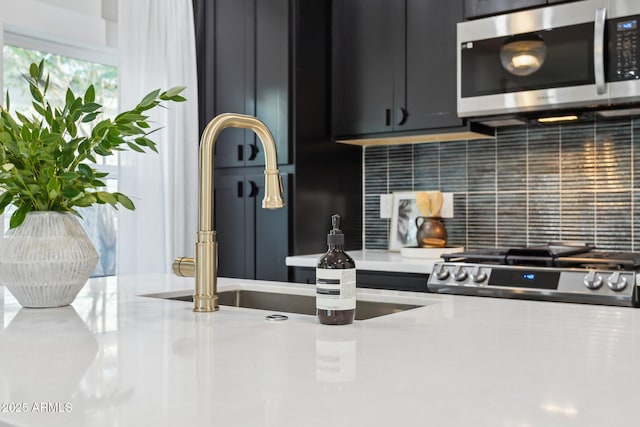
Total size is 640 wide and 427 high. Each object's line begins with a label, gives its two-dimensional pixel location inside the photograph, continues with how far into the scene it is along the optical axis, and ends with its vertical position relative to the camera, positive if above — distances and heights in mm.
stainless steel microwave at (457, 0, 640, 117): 2656 +659
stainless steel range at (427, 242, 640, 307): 2432 -237
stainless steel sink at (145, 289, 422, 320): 1698 -245
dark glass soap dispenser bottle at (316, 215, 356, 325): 1262 -135
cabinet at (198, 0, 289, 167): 3402 +762
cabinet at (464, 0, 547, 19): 2912 +928
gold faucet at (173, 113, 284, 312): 1483 -3
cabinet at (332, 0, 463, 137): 3174 +742
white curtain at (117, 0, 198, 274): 3436 +378
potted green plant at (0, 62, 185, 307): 1446 +57
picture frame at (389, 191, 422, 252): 3568 -38
